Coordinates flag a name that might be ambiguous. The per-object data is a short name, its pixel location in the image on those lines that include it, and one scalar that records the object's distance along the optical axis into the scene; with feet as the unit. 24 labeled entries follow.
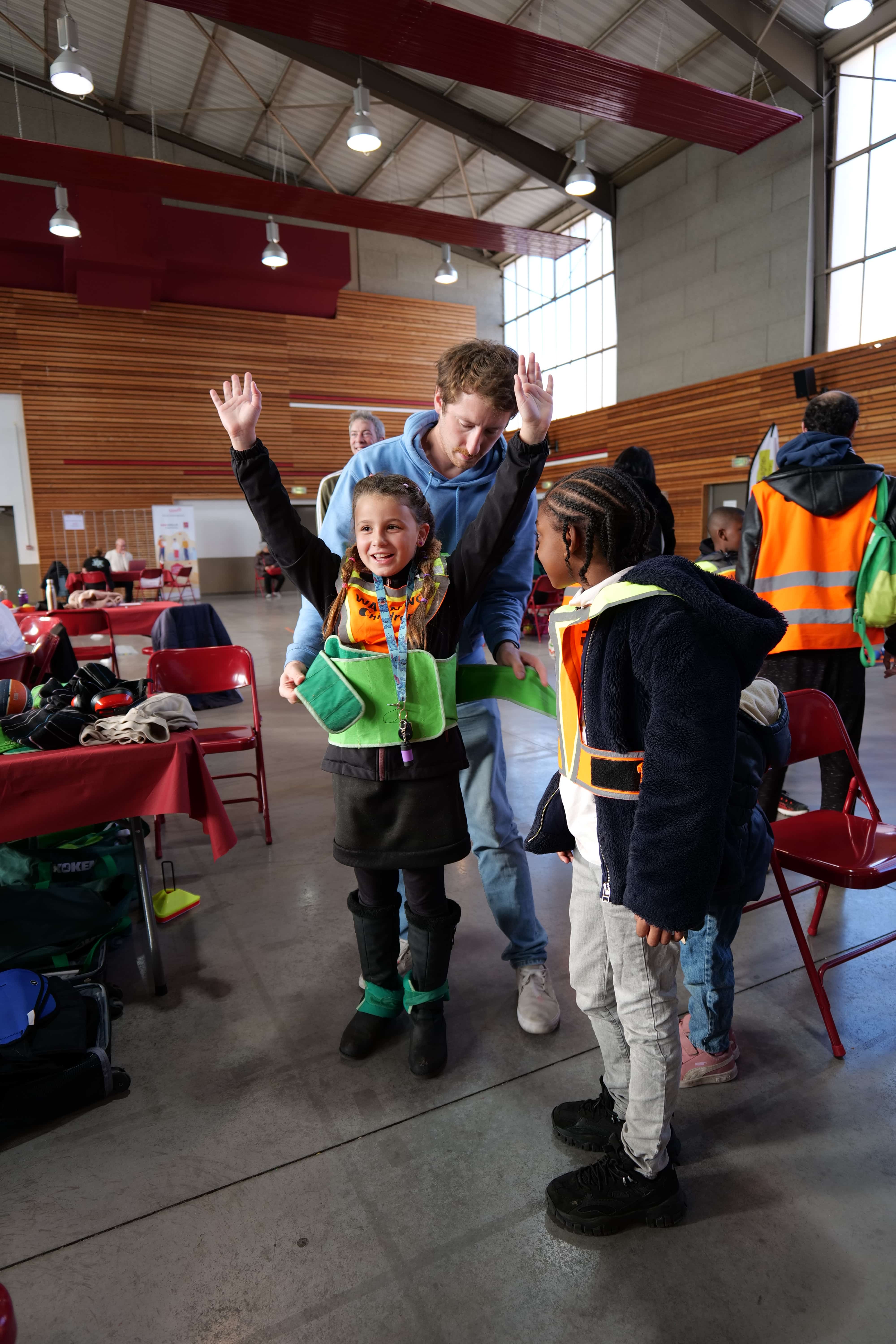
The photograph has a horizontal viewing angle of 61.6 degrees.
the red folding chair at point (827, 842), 6.33
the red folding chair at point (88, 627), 18.98
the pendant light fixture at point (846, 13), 22.31
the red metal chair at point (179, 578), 48.75
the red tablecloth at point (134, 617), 19.76
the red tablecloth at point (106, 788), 6.57
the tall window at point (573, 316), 53.06
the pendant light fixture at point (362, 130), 30.45
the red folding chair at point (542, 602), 29.25
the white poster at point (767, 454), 19.10
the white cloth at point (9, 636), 11.23
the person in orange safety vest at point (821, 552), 9.52
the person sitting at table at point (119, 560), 45.91
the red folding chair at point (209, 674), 11.92
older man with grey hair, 12.56
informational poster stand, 53.26
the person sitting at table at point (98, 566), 38.27
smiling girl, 5.48
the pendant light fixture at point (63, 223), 40.19
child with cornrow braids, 3.81
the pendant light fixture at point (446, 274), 48.24
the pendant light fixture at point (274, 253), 44.91
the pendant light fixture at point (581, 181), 37.52
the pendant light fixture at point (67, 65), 26.14
